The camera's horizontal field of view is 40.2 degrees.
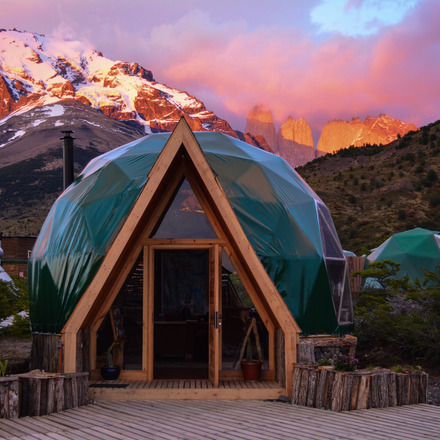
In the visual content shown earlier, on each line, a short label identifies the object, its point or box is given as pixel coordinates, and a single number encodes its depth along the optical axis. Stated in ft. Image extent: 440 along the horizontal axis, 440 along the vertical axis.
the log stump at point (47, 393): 27.17
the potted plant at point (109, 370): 33.81
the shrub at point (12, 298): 44.83
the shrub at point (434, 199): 133.50
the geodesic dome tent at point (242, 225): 34.55
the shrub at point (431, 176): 140.87
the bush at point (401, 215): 129.80
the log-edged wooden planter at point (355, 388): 28.50
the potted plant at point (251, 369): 34.32
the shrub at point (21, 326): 49.70
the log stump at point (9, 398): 26.32
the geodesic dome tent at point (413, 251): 81.56
